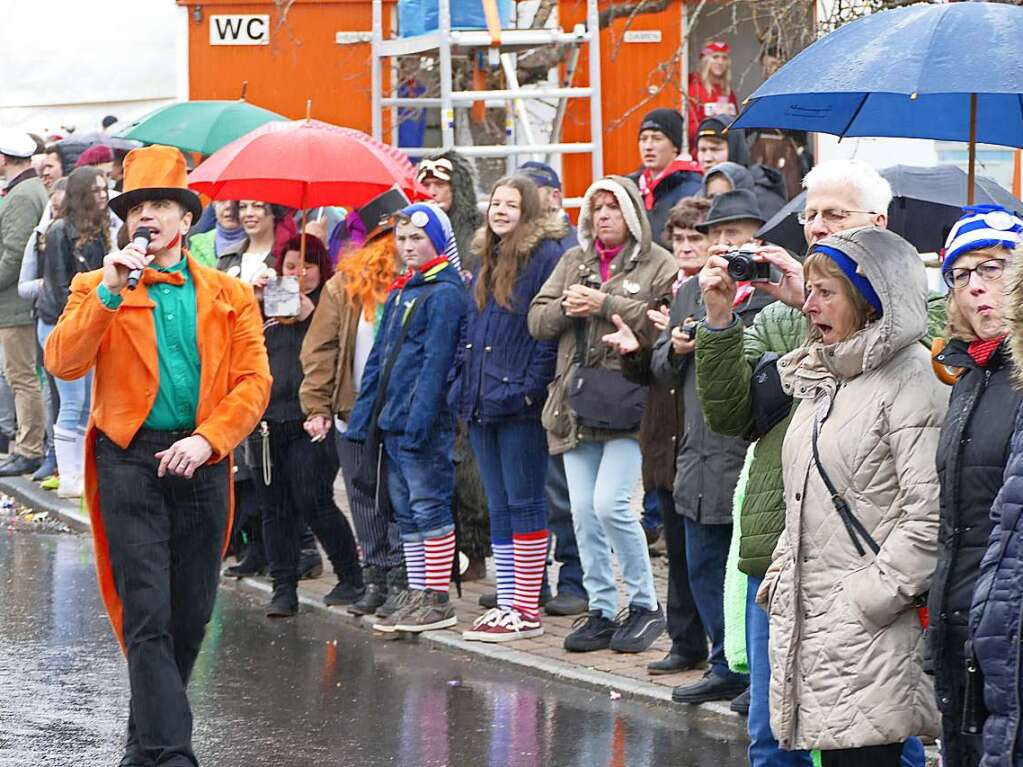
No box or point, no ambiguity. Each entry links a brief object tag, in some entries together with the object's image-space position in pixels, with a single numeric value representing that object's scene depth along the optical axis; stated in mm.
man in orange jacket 9844
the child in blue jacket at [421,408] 14060
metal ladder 20537
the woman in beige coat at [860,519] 7844
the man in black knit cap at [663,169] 16211
